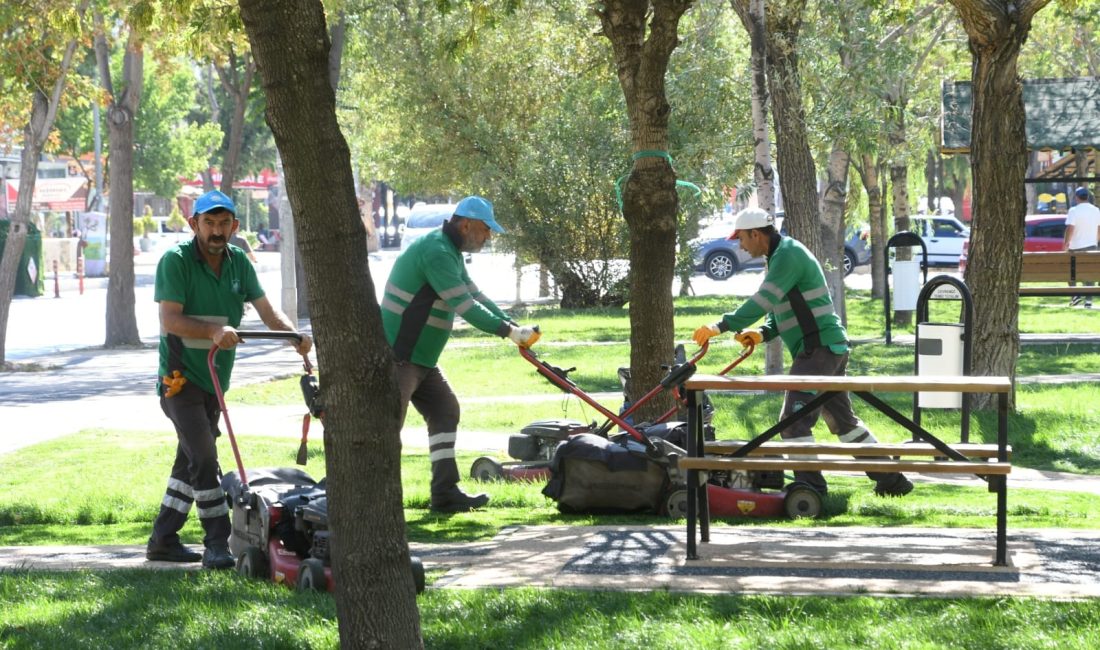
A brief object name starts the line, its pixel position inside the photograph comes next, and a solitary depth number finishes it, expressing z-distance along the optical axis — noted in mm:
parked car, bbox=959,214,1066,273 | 38531
